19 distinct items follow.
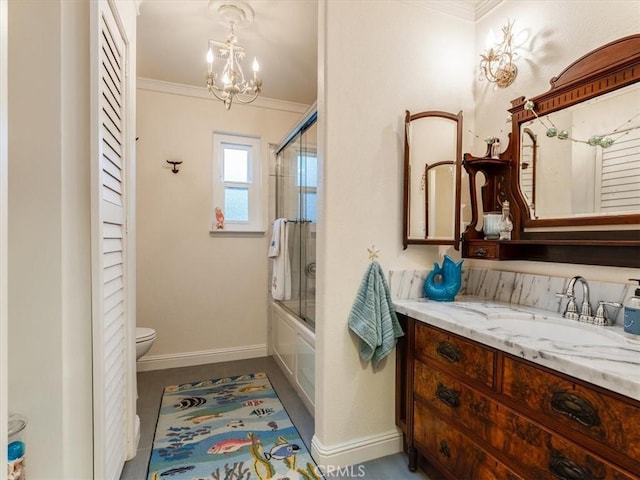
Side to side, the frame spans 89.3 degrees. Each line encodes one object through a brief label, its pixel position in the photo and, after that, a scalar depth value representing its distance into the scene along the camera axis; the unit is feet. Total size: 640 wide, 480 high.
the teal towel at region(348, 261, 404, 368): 5.41
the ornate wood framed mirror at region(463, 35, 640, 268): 4.16
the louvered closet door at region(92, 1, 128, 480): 4.01
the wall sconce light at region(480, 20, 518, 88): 5.78
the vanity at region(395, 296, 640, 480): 2.88
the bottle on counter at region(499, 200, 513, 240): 5.49
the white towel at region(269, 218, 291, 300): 9.42
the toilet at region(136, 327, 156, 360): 7.75
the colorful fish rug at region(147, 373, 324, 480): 5.47
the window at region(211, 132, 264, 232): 10.43
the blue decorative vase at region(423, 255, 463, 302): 5.69
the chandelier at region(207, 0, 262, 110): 6.47
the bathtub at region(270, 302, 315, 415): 7.24
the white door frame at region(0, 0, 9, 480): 2.18
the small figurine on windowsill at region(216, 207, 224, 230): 10.34
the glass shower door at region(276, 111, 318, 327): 7.88
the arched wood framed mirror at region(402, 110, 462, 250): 5.81
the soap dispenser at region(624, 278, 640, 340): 3.64
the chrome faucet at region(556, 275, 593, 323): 4.35
